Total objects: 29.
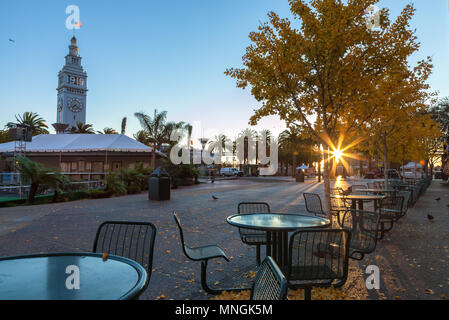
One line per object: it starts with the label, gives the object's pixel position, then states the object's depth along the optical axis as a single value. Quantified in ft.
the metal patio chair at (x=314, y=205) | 23.70
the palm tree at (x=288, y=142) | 160.72
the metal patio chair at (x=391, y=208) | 22.62
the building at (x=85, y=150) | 82.52
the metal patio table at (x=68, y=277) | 5.86
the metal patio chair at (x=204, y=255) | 11.37
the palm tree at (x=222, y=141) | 205.77
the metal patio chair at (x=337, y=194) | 31.51
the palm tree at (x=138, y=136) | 171.08
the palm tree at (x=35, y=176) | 41.42
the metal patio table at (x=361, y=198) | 23.62
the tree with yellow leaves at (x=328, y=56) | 19.21
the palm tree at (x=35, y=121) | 192.44
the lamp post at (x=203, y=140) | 105.91
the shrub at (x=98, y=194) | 48.35
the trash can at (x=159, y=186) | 44.83
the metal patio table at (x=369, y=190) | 29.80
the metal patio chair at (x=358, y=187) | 37.20
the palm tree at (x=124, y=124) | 161.17
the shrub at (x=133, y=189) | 57.36
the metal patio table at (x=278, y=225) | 11.83
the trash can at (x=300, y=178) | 114.46
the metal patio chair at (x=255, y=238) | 14.27
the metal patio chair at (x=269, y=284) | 5.02
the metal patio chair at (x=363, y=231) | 13.04
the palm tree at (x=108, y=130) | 204.74
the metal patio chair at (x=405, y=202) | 24.93
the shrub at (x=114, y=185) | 52.19
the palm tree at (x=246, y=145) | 196.44
